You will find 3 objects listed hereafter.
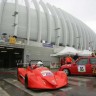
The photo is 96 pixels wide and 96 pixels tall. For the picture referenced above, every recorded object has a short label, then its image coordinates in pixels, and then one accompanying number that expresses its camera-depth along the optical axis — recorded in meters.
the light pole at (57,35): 19.02
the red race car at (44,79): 4.13
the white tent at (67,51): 11.63
